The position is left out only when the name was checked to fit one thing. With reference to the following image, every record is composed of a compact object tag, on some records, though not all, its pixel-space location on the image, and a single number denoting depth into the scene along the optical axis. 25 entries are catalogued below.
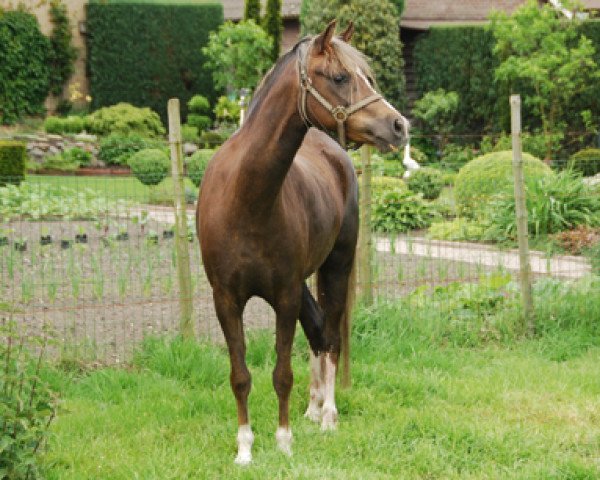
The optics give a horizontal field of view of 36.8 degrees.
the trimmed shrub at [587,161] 17.68
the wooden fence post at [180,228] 6.52
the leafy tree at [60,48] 24.69
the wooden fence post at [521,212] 7.32
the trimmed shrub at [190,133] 22.98
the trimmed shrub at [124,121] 22.09
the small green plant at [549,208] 11.65
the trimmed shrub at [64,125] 21.97
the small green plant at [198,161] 17.06
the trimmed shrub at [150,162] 16.61
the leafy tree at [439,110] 23.86
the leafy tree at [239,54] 23.64
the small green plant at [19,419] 3.89
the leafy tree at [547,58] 20.72
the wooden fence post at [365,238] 7.15
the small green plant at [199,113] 24.50
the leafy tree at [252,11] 25.55
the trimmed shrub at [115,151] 19.38
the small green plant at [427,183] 15.65
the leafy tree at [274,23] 25.22
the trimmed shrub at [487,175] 12.64
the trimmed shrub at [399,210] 12.56
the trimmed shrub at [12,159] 15.38
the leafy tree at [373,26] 22.64
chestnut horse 4.16
